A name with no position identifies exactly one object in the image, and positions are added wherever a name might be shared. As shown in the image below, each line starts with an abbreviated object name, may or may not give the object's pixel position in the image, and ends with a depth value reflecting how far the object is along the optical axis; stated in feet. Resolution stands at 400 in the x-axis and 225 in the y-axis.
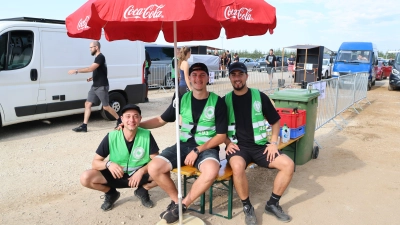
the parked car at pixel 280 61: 110.77
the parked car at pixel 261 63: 111.16
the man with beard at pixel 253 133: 11.88
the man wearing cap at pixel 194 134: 11.21
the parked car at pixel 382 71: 78.11
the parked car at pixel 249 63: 111.10
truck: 60.23
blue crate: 16.10
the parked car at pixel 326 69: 78.84
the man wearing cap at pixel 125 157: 11.49
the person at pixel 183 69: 22.40
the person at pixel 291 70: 66.74
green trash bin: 17.21
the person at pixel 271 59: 65.92
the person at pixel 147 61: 39.82
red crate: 15.96
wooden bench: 11.35
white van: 21.39
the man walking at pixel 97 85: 23.02
